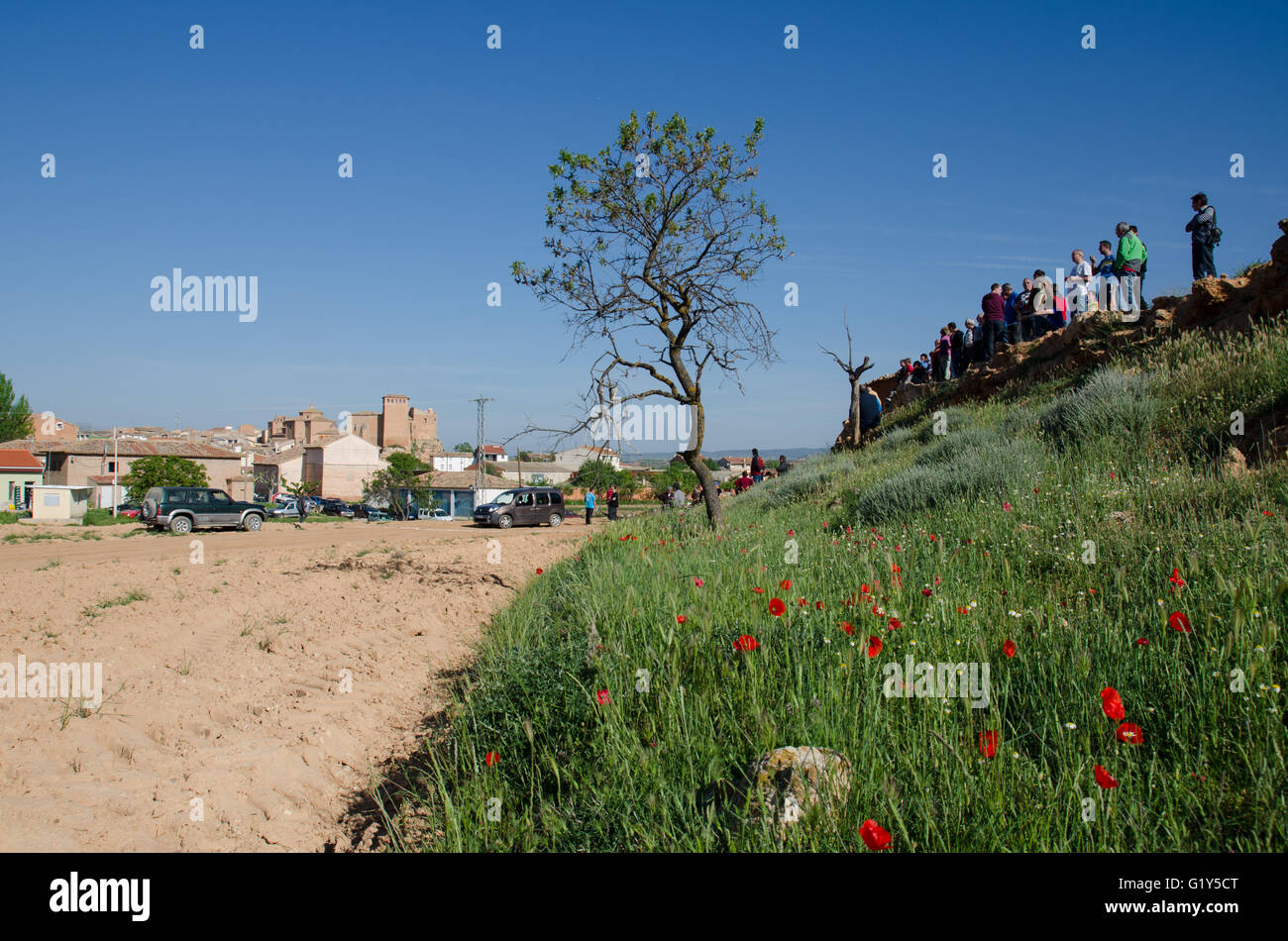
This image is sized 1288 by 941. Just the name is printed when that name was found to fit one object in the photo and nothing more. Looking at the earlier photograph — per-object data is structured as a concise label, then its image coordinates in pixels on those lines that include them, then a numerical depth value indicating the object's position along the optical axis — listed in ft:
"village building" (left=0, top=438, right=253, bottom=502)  218.38
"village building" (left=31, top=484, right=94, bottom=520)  112.47
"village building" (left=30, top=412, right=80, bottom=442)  297.53
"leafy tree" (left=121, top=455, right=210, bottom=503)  191.72
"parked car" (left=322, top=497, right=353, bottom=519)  192.45
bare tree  68.54
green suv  78.12
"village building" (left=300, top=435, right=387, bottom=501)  275.39
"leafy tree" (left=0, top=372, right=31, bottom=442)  242.58
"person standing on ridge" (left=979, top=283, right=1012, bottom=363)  63.16
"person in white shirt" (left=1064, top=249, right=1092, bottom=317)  52.95
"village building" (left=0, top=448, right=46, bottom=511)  174.60
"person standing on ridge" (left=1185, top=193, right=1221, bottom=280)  41.16
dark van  98.37
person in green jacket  46.44
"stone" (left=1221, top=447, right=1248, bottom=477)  21.42
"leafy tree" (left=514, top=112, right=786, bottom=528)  37.37
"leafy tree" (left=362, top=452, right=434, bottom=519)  215.51
